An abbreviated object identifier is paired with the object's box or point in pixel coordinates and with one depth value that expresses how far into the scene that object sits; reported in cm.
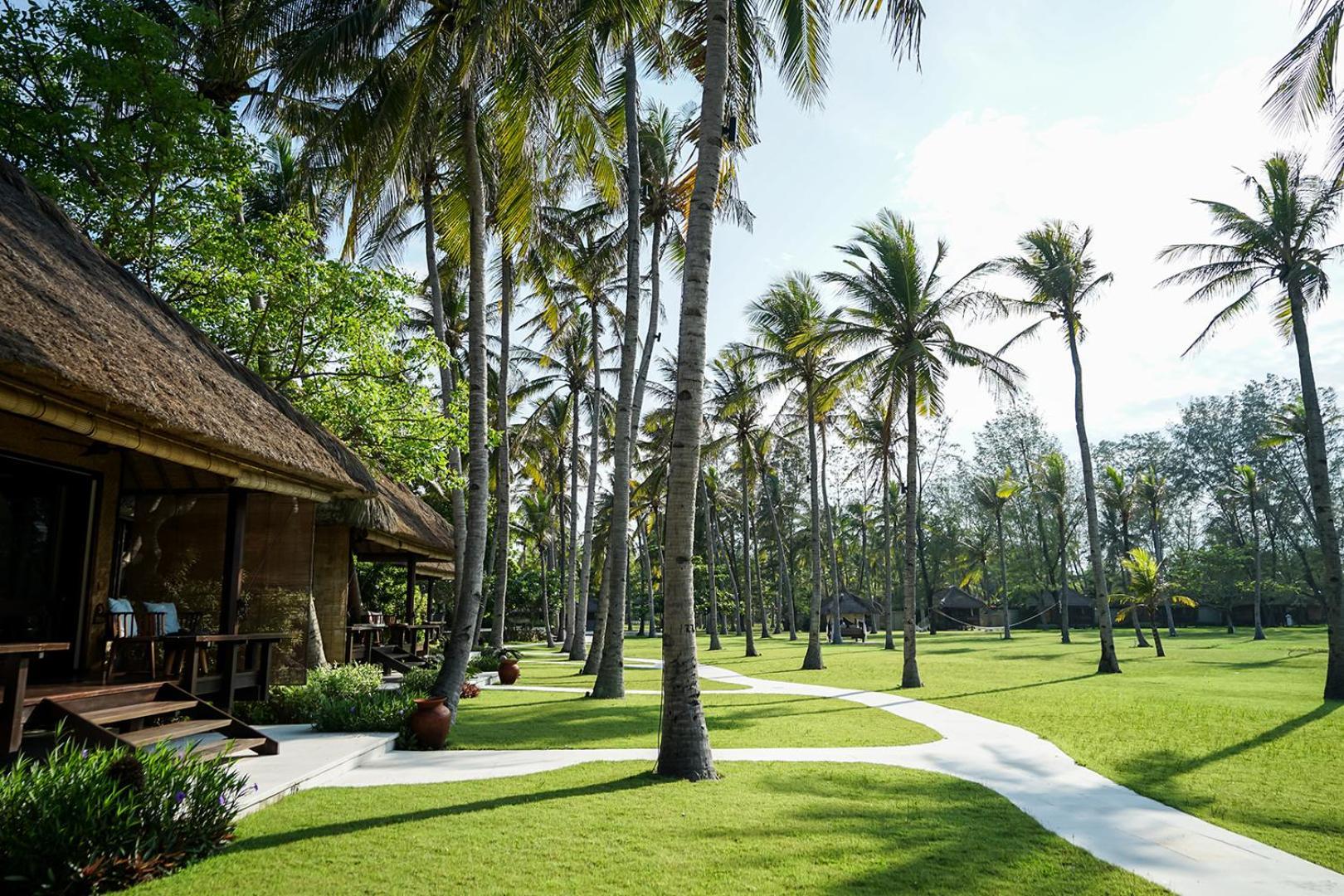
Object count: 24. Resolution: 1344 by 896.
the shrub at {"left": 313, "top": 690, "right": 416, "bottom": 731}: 934
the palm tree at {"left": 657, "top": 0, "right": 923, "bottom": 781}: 725
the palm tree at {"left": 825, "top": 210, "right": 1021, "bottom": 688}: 1812
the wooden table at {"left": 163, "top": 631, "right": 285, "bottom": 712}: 784
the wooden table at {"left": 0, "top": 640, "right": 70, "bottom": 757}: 527
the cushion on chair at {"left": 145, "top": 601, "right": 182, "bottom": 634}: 915
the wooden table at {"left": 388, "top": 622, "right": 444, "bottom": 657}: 1808
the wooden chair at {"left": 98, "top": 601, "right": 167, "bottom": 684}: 791
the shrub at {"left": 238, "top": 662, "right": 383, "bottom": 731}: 1024
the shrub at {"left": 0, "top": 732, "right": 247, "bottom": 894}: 397
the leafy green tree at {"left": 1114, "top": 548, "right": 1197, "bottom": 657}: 2569
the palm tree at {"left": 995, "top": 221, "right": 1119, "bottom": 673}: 2014
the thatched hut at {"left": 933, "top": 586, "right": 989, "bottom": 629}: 5644
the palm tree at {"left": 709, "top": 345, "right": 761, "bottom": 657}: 2690
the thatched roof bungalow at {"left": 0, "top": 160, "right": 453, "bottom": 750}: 552
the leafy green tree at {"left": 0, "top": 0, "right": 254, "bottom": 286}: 1051
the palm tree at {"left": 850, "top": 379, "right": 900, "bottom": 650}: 2028
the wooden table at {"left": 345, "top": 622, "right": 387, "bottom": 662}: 1513
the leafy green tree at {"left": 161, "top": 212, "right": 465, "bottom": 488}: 1192
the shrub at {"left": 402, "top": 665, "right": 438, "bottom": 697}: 1248
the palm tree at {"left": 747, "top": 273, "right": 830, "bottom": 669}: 2191
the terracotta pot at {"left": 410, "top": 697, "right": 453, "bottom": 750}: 896
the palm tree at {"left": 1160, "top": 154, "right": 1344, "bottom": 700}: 1424
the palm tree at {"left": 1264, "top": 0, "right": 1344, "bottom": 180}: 1004
